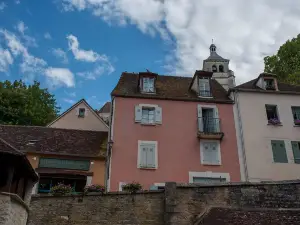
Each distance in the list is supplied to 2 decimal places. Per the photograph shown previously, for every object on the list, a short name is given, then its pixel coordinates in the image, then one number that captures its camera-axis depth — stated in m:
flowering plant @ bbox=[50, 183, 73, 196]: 9.90
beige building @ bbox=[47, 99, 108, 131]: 19.14
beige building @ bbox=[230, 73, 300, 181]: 14.62
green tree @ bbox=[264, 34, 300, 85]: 22.04
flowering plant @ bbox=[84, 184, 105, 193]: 10.21
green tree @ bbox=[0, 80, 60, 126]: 21.20
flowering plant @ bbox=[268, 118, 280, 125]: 15.66
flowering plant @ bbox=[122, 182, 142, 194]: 10.16
